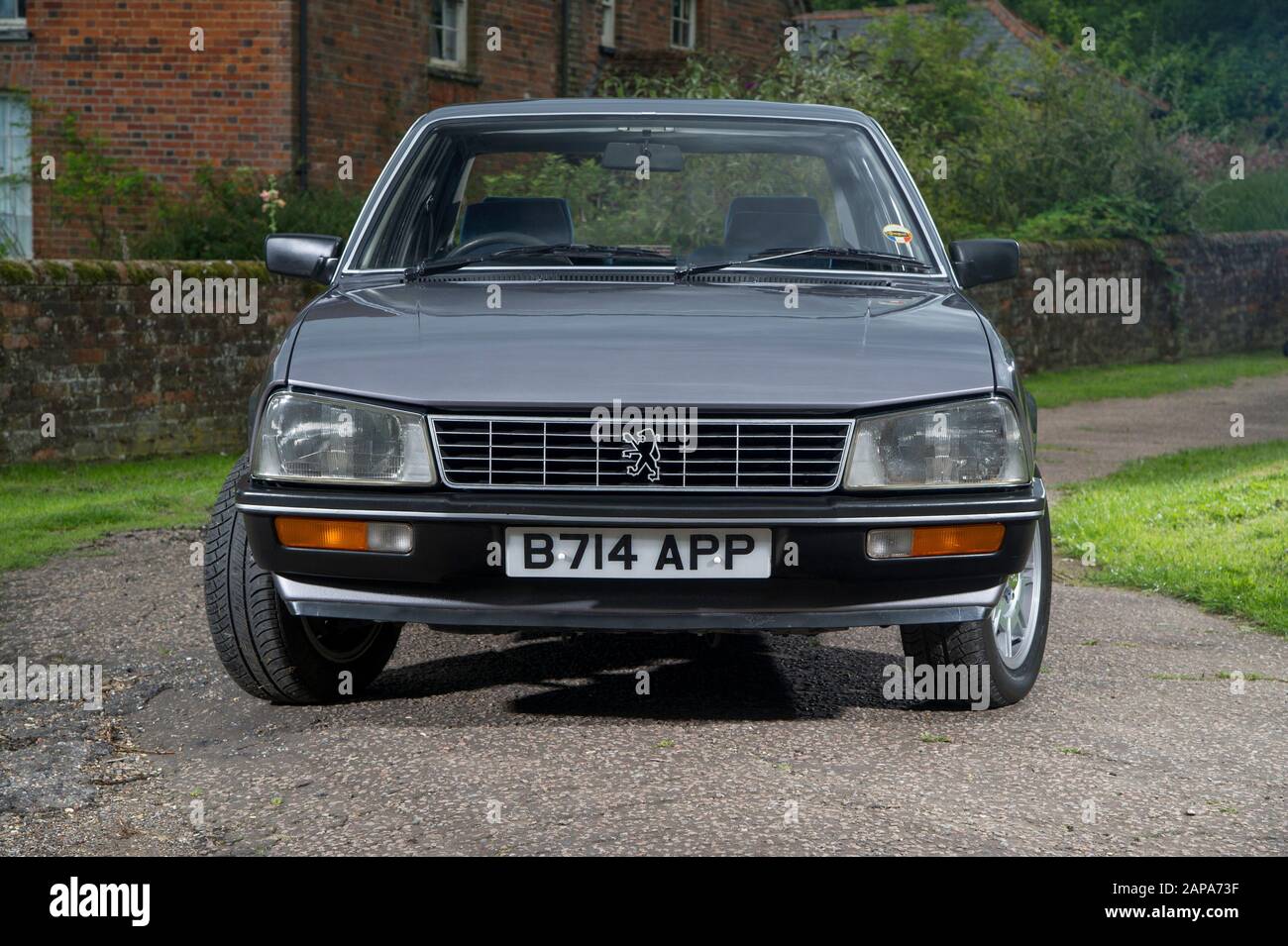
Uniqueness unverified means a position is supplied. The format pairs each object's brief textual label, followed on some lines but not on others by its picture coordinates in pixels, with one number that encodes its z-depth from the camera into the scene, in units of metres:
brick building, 18.58
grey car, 4.14
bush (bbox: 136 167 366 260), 15.98
